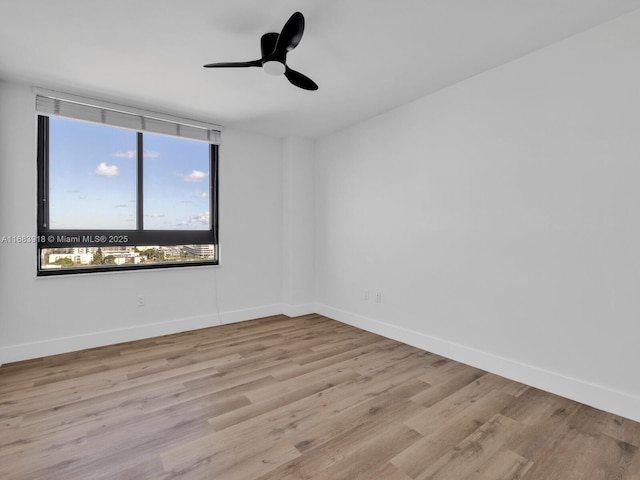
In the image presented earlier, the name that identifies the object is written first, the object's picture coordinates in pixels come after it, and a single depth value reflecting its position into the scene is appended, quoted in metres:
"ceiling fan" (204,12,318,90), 1.82
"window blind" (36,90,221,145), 2.94
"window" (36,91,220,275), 3.08
